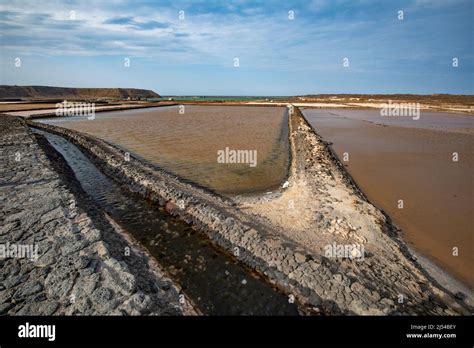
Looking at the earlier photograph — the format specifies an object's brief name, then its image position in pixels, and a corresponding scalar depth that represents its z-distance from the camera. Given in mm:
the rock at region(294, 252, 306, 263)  5666
